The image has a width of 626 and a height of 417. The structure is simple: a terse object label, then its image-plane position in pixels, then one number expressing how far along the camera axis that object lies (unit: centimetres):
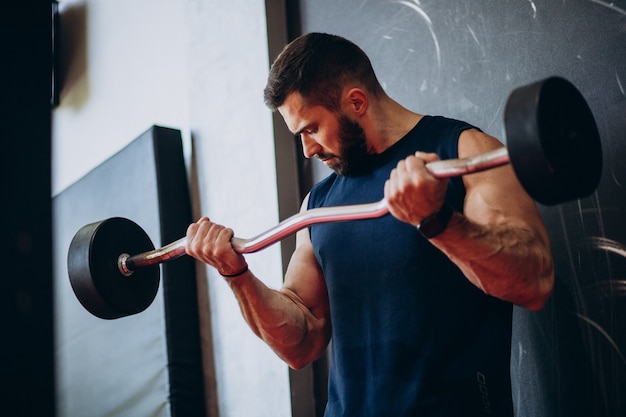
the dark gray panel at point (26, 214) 306
